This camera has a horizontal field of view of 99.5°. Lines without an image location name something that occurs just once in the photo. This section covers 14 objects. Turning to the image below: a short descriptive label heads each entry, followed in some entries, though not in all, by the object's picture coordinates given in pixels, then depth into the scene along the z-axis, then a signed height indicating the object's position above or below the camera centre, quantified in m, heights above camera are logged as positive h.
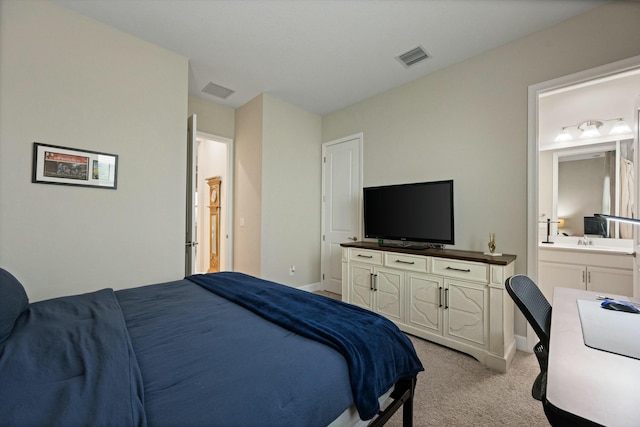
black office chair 1.21 -0.47
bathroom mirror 3.18 +0.39
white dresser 2.28 -0.78
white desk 0.64 -0.45
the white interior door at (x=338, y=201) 4.08 +0.22
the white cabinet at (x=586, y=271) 2.88 -0.60
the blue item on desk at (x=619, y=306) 1.27 -0.43
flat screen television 2.88 +0.05
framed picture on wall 2.15 +0.38
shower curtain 3.09 +0.28
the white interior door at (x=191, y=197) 3.02 +0.19
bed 0.76 -0.54
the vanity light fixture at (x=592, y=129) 3.19 +1.11
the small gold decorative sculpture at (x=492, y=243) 2.59 -0.26
